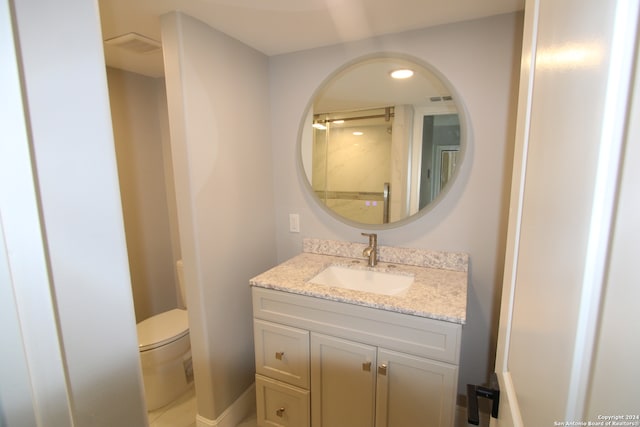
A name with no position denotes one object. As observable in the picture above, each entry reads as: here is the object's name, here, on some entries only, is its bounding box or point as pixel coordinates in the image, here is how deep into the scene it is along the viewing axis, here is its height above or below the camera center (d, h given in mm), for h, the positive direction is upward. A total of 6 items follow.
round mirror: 1506 +169
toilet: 1684 -1133
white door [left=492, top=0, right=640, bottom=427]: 274 -34
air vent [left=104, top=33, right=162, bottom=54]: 1502 +718
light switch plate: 1916 -351
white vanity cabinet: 1114 -851
